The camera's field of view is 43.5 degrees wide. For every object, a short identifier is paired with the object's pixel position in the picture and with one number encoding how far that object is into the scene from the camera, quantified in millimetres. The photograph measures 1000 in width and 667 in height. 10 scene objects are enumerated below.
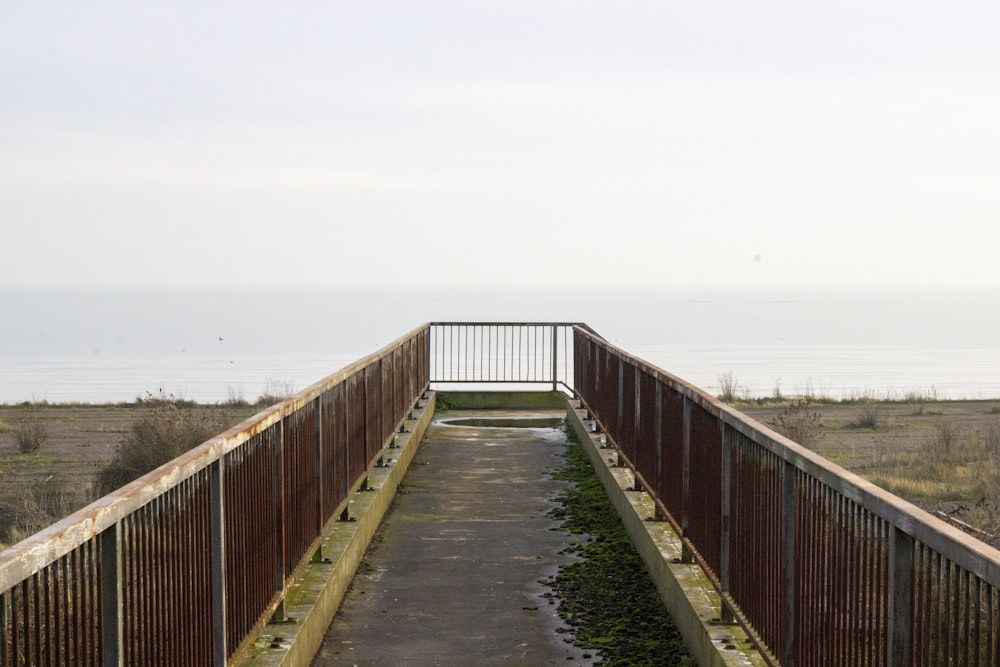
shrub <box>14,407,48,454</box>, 23031
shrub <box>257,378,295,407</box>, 31464
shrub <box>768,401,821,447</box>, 21953
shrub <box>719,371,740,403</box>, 35619
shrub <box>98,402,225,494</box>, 18047
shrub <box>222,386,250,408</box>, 32888
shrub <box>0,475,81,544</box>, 14070
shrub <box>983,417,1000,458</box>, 21141
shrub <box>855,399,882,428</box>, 27484
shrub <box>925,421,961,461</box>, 20752
